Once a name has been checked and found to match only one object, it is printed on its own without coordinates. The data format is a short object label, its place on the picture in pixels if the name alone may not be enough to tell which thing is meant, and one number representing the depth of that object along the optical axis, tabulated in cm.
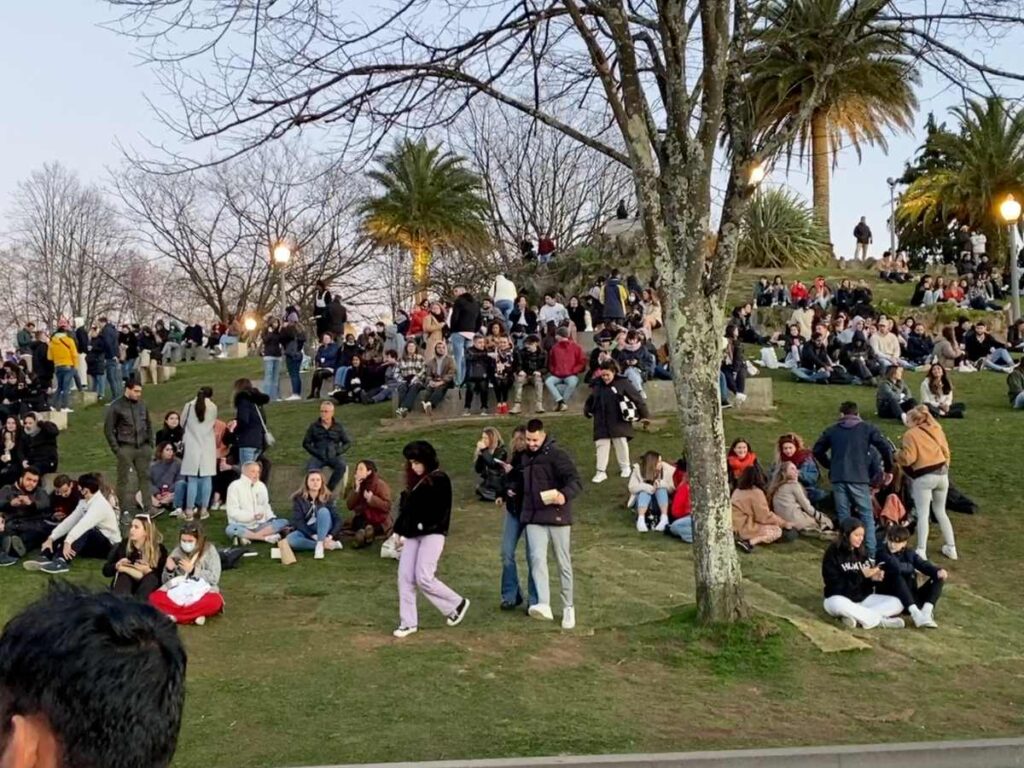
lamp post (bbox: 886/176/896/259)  4881
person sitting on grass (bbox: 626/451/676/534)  1406
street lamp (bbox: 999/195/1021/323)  2283
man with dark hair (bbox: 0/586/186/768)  167
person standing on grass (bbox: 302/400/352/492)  1530
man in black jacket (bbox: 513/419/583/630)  1027
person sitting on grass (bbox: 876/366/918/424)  1944
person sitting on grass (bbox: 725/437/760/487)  1434
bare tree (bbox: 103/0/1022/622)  942
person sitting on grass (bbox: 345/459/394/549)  1380
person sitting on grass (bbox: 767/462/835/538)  1374
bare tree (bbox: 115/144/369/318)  4675
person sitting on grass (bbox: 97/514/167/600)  1084
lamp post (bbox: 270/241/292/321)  2911
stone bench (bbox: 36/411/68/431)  2303
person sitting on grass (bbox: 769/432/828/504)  1423
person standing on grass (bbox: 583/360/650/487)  1606
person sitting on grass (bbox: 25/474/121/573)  1310
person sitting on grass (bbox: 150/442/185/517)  1578
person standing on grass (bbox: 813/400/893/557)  1276
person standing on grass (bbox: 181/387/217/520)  1494
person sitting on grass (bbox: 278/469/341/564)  1355
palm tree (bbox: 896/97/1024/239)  4134
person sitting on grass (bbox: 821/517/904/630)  1052
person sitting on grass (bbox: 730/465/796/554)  1330
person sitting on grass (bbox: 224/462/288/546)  1390
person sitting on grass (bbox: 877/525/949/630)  1062
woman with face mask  1059
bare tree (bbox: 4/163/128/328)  5362
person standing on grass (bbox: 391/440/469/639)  1001
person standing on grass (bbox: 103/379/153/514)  1455
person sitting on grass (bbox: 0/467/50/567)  1344
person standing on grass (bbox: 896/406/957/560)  1281
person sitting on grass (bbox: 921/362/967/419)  1972
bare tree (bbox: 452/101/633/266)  4281
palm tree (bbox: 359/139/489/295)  3978
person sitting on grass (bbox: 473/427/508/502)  1513
